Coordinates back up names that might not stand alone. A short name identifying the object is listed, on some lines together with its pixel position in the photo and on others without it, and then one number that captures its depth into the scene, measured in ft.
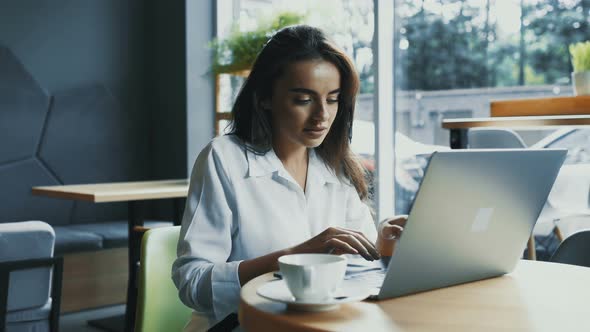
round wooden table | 3.15
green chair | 5.28
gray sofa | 14.84
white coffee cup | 3.20
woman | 4.52
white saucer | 3.28
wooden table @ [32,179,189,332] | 11.19
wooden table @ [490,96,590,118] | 8.24
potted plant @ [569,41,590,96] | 8.54
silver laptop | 3.33
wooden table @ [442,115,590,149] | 7.75
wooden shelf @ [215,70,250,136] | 14.53
